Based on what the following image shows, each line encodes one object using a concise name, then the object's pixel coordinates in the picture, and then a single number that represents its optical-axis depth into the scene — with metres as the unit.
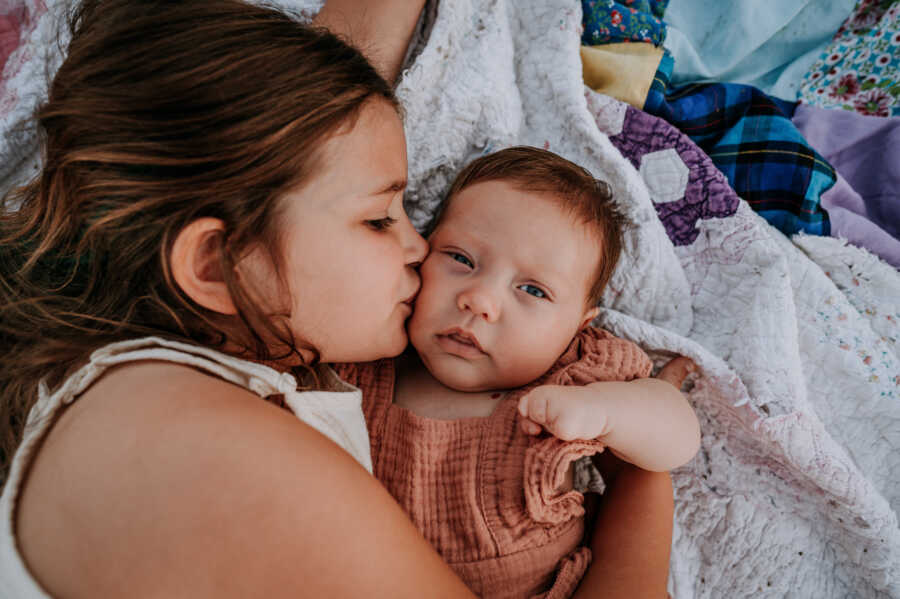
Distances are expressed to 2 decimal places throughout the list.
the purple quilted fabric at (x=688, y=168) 0.66
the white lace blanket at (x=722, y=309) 0.61
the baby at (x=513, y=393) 0.55
